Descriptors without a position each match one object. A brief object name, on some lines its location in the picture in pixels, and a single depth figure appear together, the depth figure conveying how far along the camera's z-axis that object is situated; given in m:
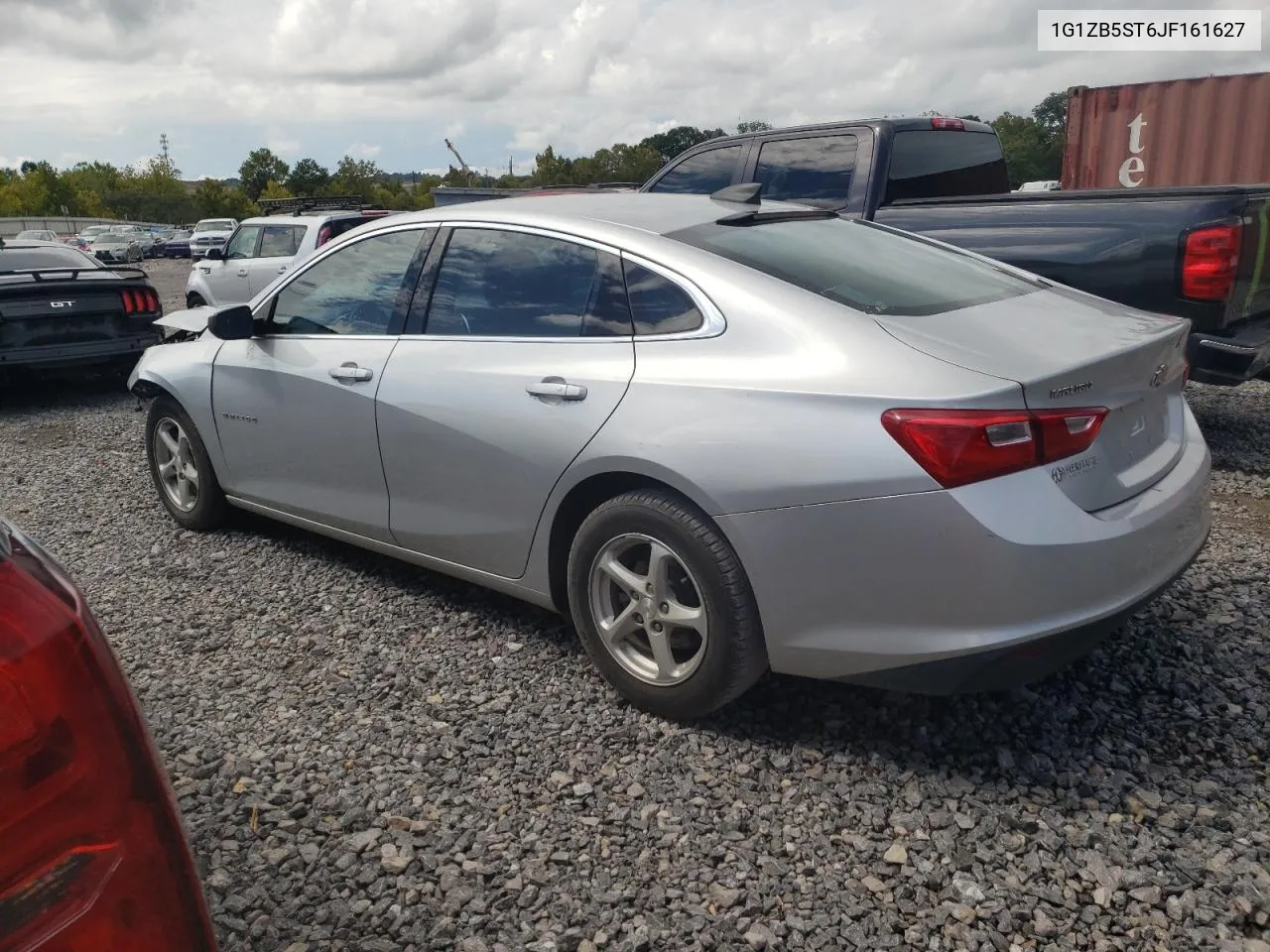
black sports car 8.23
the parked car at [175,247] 43.69
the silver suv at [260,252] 12.35
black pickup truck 4.90
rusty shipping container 9.81
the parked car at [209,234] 34.19
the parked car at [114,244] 37.24
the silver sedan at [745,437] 2.47
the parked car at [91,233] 41.00
